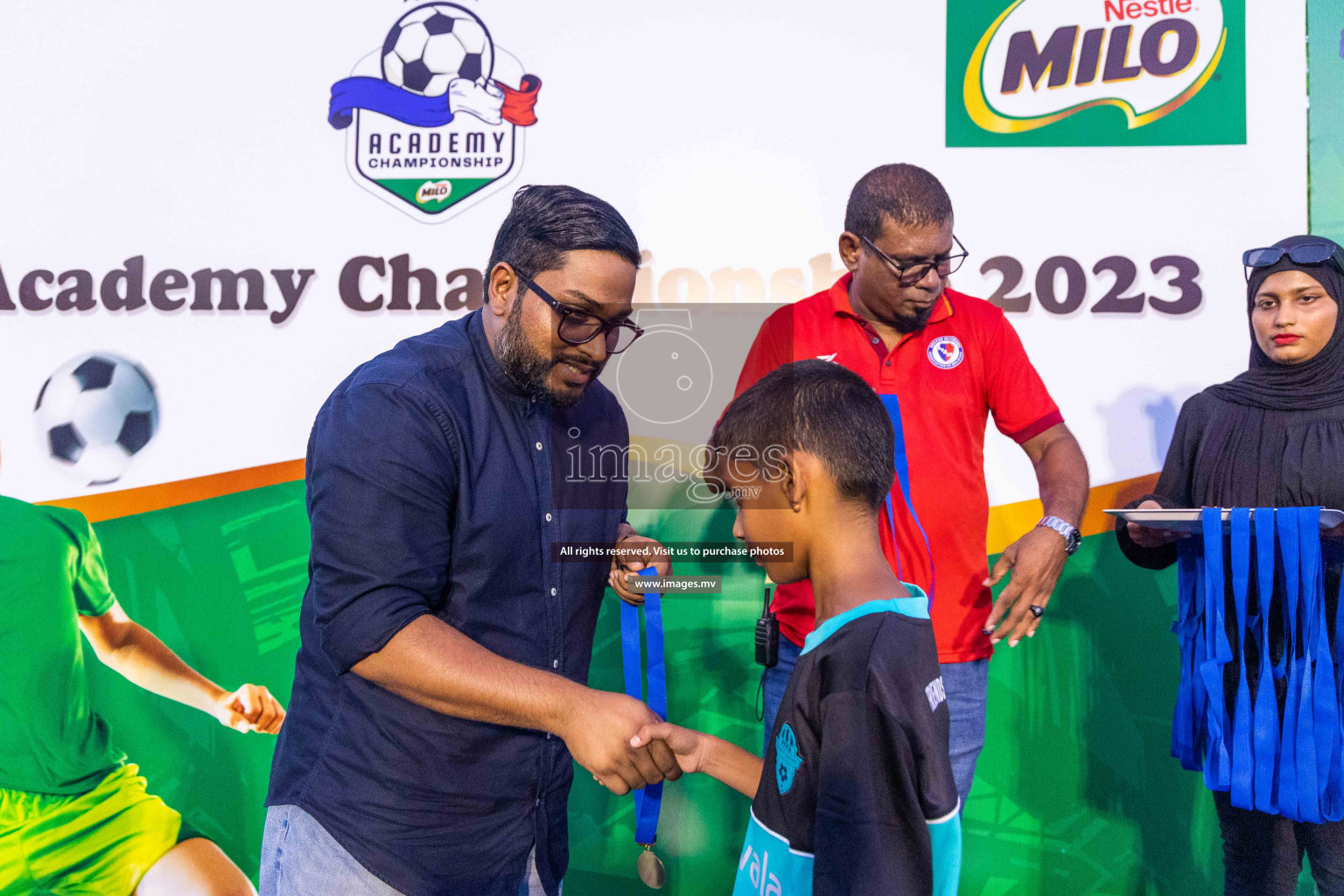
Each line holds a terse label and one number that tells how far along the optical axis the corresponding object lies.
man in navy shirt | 1.49
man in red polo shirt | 2.24
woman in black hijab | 2.22
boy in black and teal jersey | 1.25
